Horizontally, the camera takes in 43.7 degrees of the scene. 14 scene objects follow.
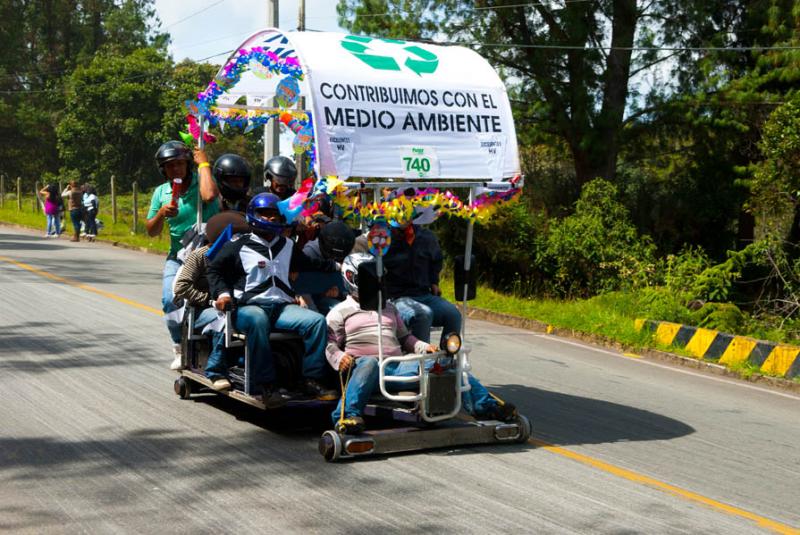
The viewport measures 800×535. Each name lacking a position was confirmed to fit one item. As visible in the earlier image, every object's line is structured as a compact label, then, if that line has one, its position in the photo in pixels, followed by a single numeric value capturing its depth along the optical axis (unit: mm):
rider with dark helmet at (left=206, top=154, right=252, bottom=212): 8953
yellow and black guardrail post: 11569
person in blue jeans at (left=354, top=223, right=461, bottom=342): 8133
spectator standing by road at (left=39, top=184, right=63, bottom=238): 28828
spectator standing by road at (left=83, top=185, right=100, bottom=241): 27953
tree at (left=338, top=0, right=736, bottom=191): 19906
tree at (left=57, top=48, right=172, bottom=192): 52250
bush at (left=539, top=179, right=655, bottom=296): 17062
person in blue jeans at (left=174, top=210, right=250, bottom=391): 8102
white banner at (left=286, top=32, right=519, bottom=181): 7082
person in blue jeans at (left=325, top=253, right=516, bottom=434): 7172
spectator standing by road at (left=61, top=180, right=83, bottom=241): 28016
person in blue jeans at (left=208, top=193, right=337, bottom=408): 7555
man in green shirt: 8930
